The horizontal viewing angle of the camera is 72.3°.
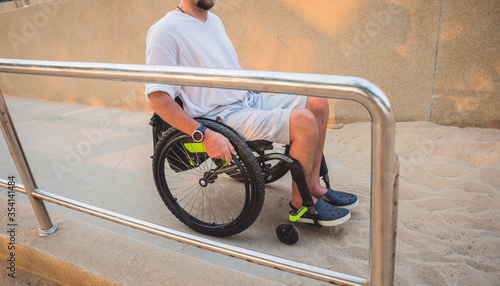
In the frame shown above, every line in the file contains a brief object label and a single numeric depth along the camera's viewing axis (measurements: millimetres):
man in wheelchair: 1627
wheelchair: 1616
